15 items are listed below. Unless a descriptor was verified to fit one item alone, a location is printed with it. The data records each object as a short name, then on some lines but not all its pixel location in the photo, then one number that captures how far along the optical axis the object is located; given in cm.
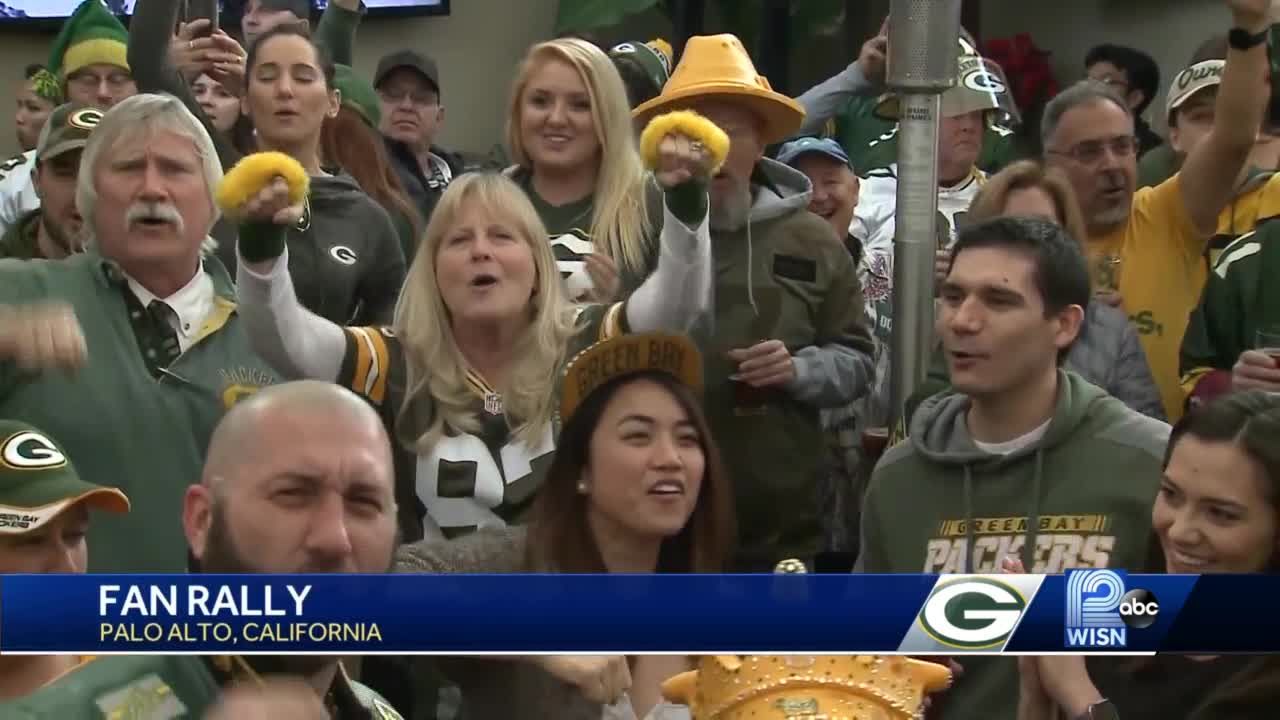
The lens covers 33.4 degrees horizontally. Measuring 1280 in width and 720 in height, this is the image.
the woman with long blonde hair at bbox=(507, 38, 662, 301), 436
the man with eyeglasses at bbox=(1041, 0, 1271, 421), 464
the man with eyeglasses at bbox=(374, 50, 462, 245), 643
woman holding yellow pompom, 384
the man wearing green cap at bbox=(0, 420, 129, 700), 324
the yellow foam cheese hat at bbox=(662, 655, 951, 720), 263
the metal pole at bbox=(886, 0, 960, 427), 416
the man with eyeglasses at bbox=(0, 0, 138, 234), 605
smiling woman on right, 304
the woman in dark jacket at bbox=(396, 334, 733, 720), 353
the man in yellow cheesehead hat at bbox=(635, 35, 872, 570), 452
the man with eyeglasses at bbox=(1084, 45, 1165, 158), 743
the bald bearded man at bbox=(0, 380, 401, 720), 274
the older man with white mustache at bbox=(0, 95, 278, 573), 372
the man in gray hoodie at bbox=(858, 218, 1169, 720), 345
